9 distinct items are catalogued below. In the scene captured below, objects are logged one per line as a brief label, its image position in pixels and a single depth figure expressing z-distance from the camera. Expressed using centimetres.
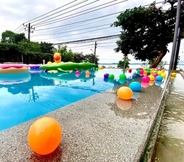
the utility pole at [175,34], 879
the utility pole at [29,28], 2335
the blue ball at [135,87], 345
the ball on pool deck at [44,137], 102
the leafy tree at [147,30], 1379
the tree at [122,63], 2253
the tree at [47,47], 3352
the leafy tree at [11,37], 3347
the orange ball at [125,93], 260
